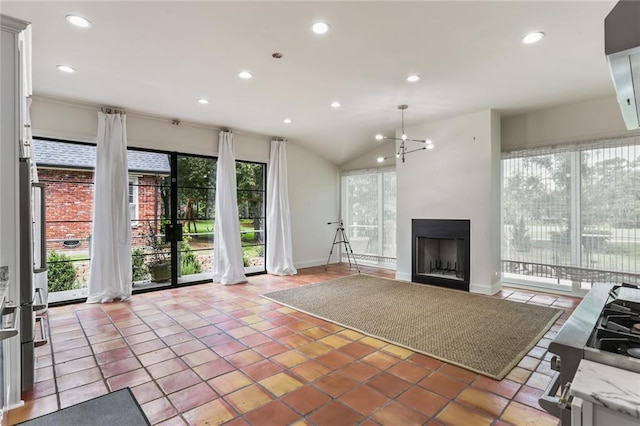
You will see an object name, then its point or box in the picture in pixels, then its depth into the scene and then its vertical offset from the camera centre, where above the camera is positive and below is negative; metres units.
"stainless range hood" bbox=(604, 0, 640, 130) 0.97 +0.53
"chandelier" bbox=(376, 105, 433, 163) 4.74 +1.15
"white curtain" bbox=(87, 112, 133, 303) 4.46 -0.07
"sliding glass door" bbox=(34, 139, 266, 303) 4.49 -0.02
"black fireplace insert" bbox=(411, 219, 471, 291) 5.16 -0.74
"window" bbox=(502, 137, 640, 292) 4.25 -0.06
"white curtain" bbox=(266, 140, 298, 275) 6.45 -0.14
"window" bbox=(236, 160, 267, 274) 6.29 +0.02
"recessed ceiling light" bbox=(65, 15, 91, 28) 2.46 +1.52
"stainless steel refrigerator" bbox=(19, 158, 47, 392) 2.36 -0.51
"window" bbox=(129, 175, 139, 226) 5.02 +0.22
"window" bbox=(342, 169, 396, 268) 6.93 -0.06
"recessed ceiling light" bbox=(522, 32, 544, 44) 2.74 +1.51
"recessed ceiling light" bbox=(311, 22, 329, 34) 2.56 +1.51
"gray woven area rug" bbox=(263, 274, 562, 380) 2.89 -1.27
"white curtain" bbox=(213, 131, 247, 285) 5.66 -0.21
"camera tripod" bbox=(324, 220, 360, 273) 7.49 -0.71
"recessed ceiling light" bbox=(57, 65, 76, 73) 3.29 +1.53
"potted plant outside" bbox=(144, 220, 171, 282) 5.20 -0.74
